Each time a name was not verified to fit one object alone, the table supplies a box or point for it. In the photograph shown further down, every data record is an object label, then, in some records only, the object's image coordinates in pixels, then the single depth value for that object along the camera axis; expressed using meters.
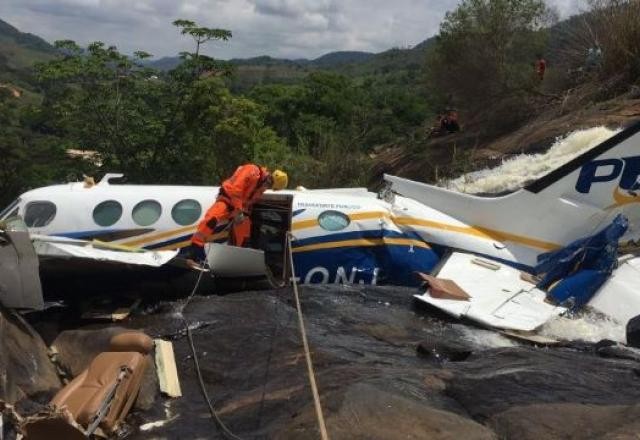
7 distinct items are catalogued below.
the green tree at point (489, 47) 32.38
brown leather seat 5.15
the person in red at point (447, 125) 32.69
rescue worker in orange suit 9.69
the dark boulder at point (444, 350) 7.34
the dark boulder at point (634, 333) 7.93
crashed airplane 10.32
